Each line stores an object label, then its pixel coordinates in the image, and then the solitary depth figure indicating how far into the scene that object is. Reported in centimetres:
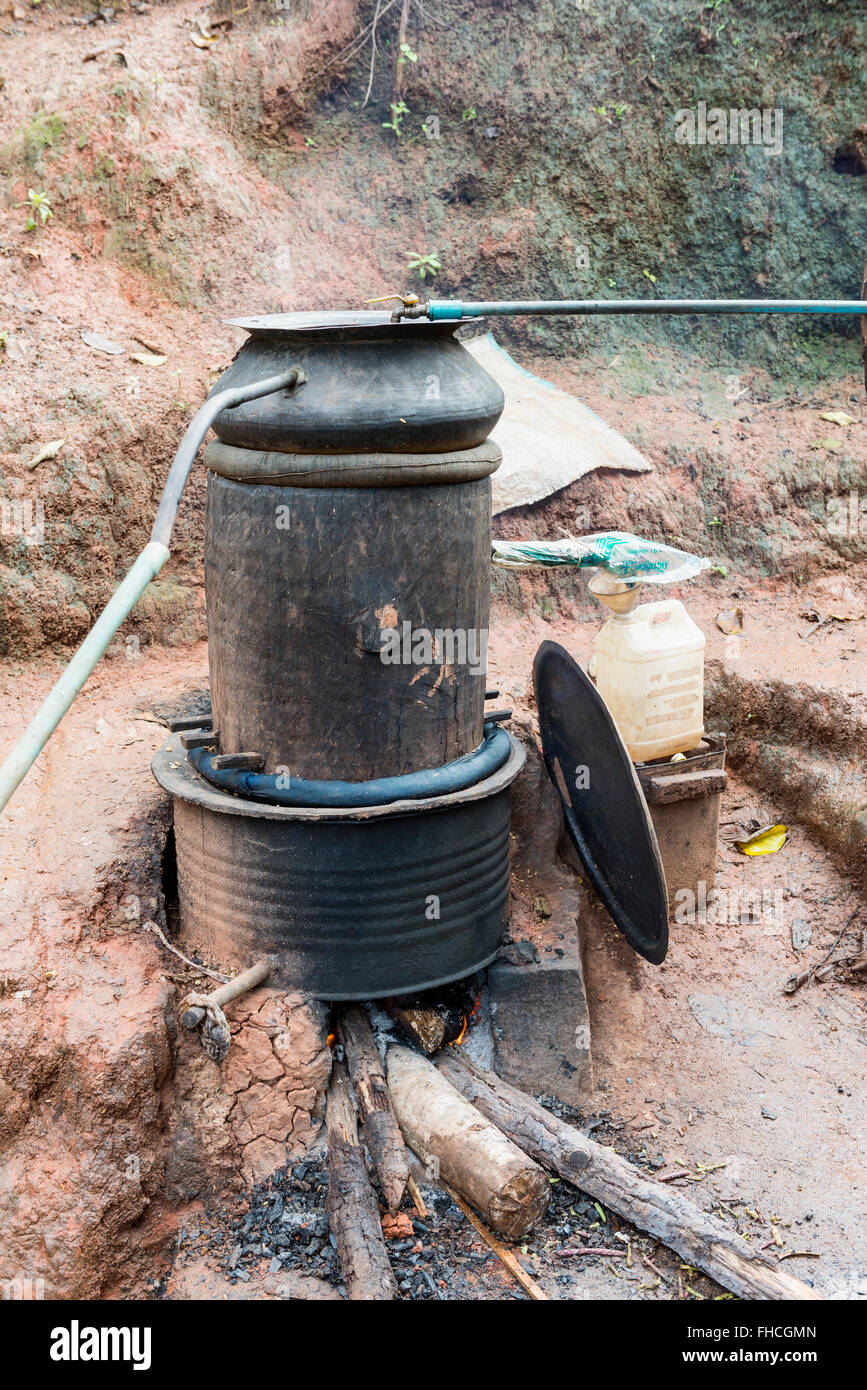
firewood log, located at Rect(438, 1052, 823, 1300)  297
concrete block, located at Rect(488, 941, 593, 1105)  405
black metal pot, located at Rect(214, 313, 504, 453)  327
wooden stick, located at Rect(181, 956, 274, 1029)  338
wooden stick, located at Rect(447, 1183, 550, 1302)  307
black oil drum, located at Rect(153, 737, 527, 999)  352
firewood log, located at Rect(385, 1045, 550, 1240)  319
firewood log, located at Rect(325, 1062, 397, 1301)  297
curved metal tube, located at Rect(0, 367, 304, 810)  235
